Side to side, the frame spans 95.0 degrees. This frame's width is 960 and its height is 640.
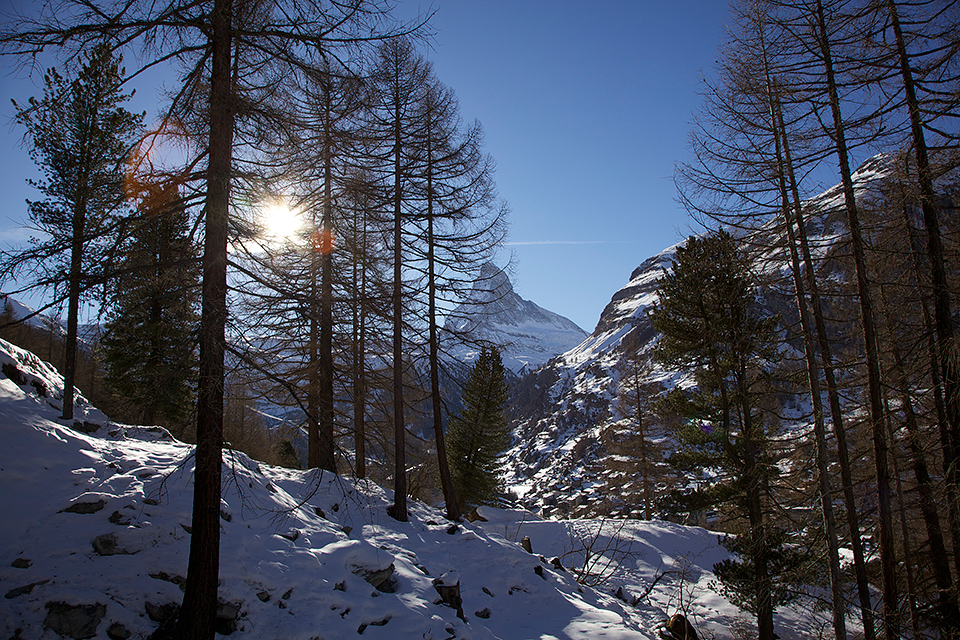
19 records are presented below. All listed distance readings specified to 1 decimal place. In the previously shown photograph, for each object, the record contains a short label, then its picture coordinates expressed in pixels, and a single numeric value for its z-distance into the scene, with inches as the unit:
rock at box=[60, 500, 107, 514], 235.6
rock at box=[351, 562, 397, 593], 276.5
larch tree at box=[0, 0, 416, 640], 192.7
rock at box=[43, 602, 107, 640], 177.8
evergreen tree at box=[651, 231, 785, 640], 415.5
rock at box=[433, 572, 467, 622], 287.0
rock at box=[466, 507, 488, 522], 672.4
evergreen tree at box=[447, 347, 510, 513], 925.2
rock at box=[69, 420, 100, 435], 363.0
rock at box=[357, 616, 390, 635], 234.4
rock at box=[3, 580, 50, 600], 181.9
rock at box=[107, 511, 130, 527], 236.5
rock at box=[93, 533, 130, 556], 216.1
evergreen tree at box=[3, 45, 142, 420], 427.5
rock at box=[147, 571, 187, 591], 215.8
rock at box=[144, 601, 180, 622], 197.0
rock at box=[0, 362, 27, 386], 363.1
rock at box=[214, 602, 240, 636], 208.8
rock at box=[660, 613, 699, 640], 383.7
